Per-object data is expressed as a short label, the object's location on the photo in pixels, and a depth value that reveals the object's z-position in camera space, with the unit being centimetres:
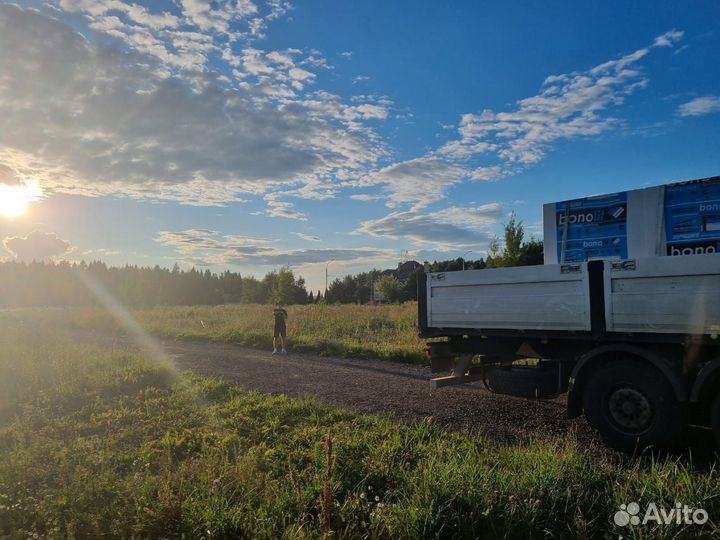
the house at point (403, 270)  8272
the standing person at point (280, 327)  1569
